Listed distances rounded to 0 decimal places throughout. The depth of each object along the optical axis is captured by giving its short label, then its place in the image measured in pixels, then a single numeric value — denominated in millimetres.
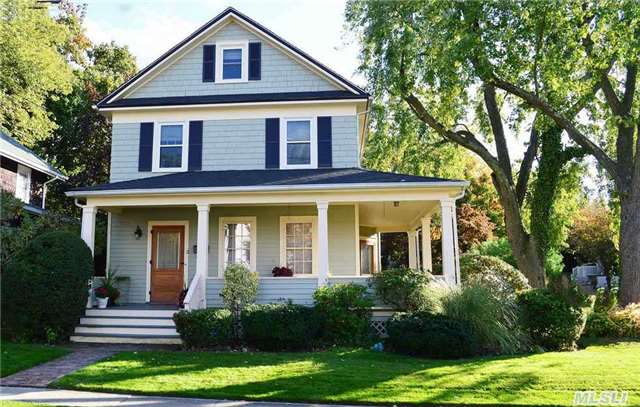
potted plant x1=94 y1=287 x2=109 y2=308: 12633
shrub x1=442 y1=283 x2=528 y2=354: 9961
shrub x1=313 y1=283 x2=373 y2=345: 10805
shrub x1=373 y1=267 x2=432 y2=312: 11258
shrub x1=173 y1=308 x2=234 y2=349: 10352
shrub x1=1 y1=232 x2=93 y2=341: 10773
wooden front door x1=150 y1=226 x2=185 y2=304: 14141
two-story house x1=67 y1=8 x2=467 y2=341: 13531
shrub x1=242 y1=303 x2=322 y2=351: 10117
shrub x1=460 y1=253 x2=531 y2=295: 13793
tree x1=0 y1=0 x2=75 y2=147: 19156
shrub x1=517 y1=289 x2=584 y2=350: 10461
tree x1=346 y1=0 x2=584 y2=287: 15500
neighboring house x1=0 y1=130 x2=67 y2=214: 17812
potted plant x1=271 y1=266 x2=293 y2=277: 13500
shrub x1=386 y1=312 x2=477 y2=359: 9336
